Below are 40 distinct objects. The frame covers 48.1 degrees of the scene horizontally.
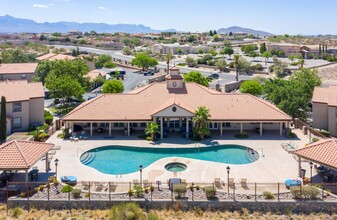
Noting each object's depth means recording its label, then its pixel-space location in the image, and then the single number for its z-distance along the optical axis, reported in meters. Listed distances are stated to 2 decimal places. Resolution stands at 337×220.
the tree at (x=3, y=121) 48.31
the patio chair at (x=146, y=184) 33.64
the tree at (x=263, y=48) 188.50
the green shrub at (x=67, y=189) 32.78
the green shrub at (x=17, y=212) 30.79
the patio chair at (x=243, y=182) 34.12
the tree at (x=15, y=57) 109.86
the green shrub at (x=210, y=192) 32.09
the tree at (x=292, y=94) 54.68
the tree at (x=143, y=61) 122.50
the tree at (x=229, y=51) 166.25
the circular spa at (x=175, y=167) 39.21
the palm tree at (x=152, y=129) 47.59
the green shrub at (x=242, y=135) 49.28
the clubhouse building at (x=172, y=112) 49.53
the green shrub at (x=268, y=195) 31.97
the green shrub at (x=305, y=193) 31.72
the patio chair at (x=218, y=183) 34.28
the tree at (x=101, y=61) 129.62
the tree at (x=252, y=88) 69.00
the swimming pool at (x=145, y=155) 40.60
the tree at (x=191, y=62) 140.85
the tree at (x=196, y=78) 71.00
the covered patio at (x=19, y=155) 33.25
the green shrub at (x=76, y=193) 32.19
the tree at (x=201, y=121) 47.69
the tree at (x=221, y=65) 128.38
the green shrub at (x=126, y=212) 29.41
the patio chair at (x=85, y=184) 34.02
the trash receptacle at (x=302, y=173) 36.05
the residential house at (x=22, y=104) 53.30
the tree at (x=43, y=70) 85.31
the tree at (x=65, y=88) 62.41
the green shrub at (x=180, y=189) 32.09
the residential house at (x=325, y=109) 50.59
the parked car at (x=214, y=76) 111.32
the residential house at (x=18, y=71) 81.25
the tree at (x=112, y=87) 67.94
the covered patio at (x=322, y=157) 33.75
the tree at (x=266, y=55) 153.75
